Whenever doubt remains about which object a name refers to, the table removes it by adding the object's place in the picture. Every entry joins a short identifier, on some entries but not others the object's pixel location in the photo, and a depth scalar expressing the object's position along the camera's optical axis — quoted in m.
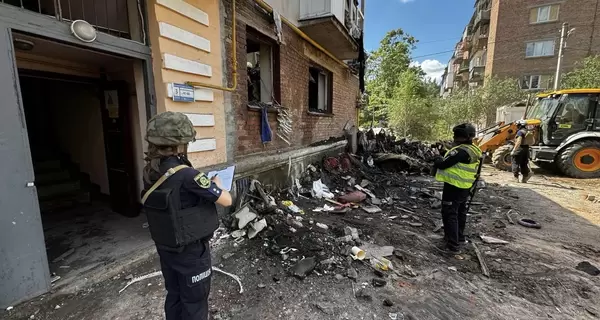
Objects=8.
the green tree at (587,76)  14.57
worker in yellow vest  3.30
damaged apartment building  2.20
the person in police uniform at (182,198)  1.63
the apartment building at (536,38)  19.14
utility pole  14.54
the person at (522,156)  6.96
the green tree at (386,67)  28.50
